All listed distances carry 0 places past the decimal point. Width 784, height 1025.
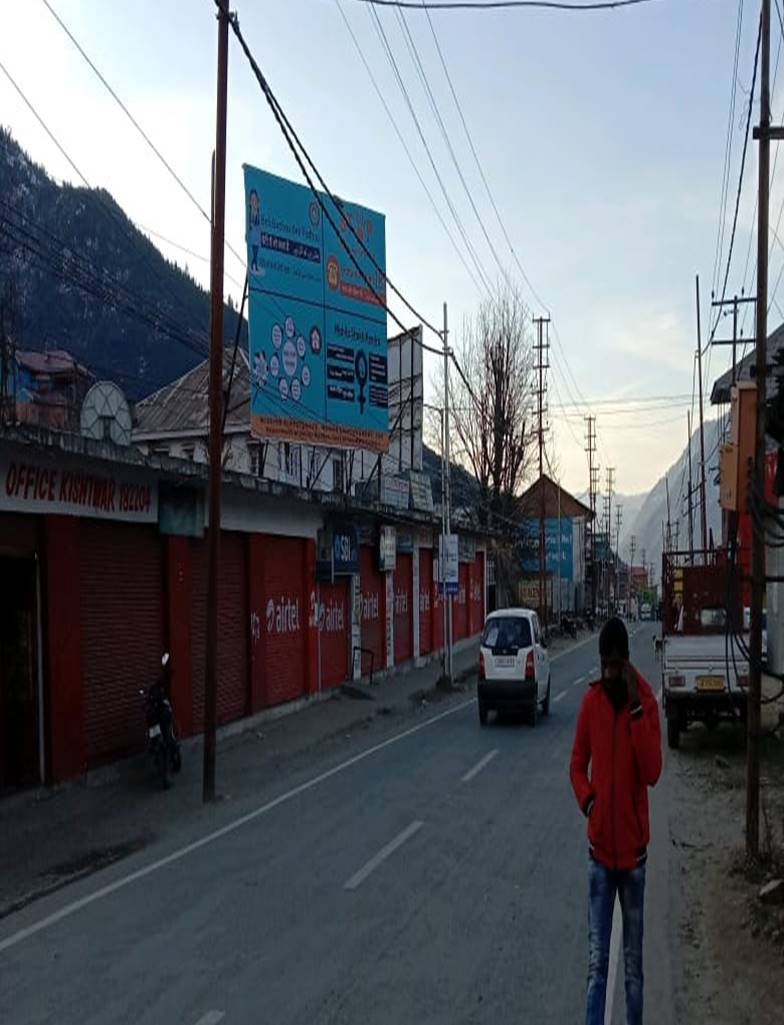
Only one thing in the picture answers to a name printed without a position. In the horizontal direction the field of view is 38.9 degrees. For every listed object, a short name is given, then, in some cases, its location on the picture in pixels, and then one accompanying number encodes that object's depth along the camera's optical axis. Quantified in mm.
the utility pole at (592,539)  89812
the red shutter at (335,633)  27609
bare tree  52219
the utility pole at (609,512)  118688
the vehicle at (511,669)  21625
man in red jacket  5703
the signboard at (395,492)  34194
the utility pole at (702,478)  47250
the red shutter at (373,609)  31744
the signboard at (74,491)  13414
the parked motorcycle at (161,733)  15141
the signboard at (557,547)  86462
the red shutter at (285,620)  23438
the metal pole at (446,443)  30988
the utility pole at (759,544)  9195
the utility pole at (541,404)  53719
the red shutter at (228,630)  19438
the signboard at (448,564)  32250
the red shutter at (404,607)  36062
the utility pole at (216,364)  14758
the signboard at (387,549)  32656
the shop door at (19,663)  14047
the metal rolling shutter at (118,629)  15531
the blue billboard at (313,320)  24969
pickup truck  17453
